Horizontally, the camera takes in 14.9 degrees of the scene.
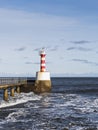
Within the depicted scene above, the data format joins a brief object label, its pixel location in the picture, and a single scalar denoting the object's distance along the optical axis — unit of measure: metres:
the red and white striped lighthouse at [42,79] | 46.53
